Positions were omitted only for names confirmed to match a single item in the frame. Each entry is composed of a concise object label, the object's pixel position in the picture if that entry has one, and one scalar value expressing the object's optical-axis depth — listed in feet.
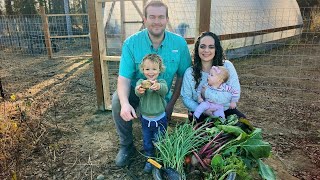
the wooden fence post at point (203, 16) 9.78
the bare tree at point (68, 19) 37.01
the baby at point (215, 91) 8.16
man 8.29
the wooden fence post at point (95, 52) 11.59
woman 8.45
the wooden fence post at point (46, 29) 26.20
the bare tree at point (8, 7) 44.57
